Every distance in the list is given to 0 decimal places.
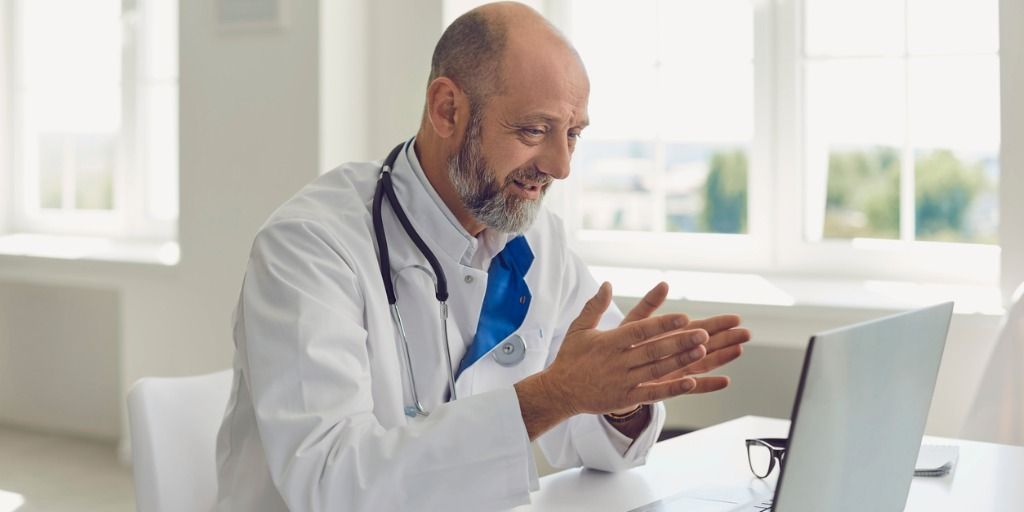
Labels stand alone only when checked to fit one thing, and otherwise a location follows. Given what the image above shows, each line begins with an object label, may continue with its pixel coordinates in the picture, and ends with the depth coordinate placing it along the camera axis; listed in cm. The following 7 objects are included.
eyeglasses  154
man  123
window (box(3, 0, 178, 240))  423
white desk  147
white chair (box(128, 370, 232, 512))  155
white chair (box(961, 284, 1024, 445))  227
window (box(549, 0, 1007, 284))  304
